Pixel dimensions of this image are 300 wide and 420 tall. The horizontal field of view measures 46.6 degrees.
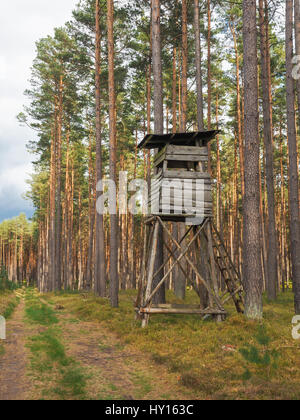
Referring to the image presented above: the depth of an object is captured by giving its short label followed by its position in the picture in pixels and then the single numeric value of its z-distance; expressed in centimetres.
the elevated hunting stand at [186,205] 1005
